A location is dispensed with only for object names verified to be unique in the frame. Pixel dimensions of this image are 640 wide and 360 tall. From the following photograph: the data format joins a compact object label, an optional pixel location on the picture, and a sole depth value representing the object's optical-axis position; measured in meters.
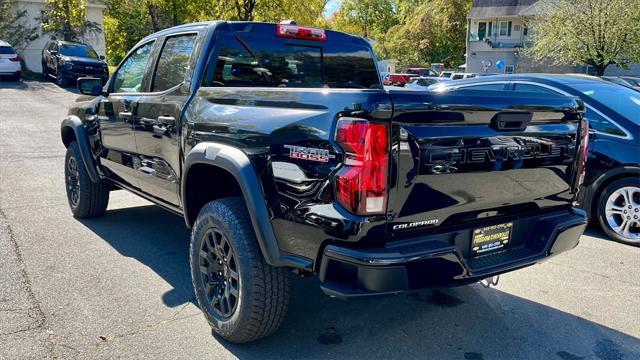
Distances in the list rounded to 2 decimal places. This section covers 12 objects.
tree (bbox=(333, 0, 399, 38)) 67.94
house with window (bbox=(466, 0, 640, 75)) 45.78
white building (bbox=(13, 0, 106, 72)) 26.91
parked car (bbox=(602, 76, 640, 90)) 18.17
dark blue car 5.50
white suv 22.17
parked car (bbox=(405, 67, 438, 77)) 36.51
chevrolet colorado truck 2.66
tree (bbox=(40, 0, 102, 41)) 25.58
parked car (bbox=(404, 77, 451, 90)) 21.94
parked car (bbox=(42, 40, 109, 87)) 20.50
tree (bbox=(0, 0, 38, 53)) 26.23
